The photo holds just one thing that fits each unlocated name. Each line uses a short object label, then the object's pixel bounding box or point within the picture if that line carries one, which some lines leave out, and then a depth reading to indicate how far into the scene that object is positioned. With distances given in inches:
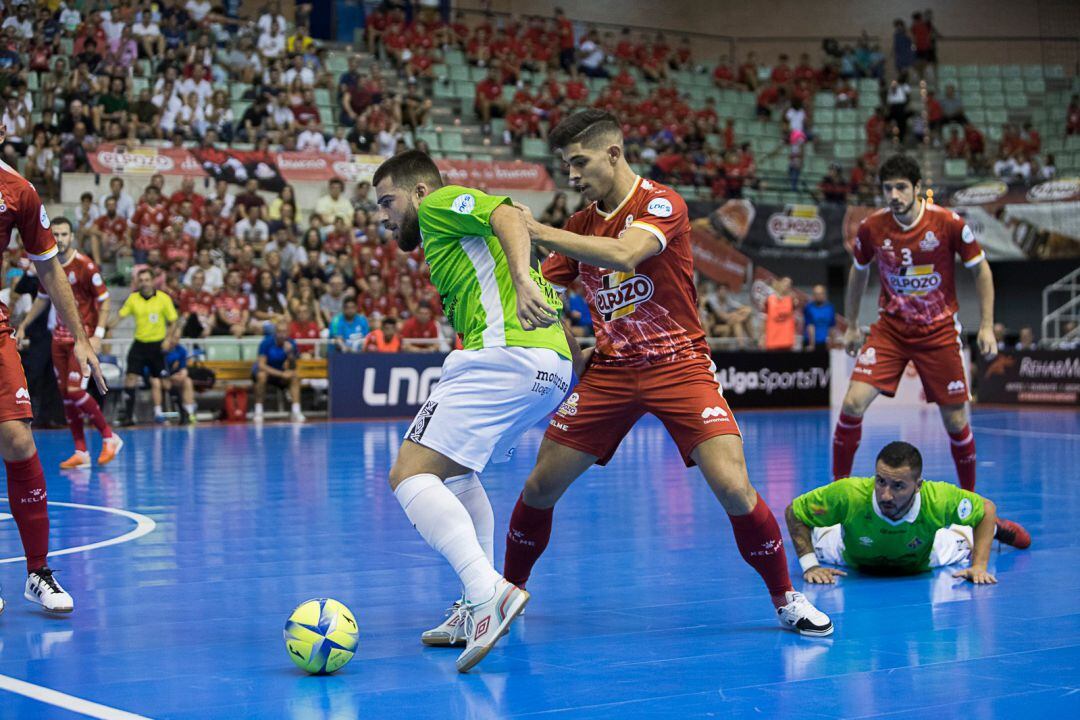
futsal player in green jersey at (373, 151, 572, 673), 189.8
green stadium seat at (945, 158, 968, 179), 1222.3
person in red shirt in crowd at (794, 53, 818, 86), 1332.4
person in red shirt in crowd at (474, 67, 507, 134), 1096.2
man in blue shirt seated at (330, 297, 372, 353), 794.2
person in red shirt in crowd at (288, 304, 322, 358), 793.6
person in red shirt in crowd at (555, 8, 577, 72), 1217.4
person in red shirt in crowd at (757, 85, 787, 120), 1296.8
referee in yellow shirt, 679.7
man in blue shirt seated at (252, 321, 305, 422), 762.8
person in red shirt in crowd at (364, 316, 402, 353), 800.9
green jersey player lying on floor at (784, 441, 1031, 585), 257.6
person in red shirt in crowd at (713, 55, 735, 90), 1307.8
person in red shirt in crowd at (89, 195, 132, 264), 789.9
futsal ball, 183.8
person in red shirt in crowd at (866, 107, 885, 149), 1267.2
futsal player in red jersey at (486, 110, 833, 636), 208.8
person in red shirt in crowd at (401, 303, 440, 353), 831.1
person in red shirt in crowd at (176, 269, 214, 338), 761.6
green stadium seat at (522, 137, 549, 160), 1061.1
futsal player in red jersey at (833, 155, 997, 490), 339.0
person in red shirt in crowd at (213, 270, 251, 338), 775.7
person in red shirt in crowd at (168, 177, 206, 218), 823.1
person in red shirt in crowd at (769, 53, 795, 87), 1328.7
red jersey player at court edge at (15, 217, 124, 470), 466.0
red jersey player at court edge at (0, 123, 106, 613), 228.5
